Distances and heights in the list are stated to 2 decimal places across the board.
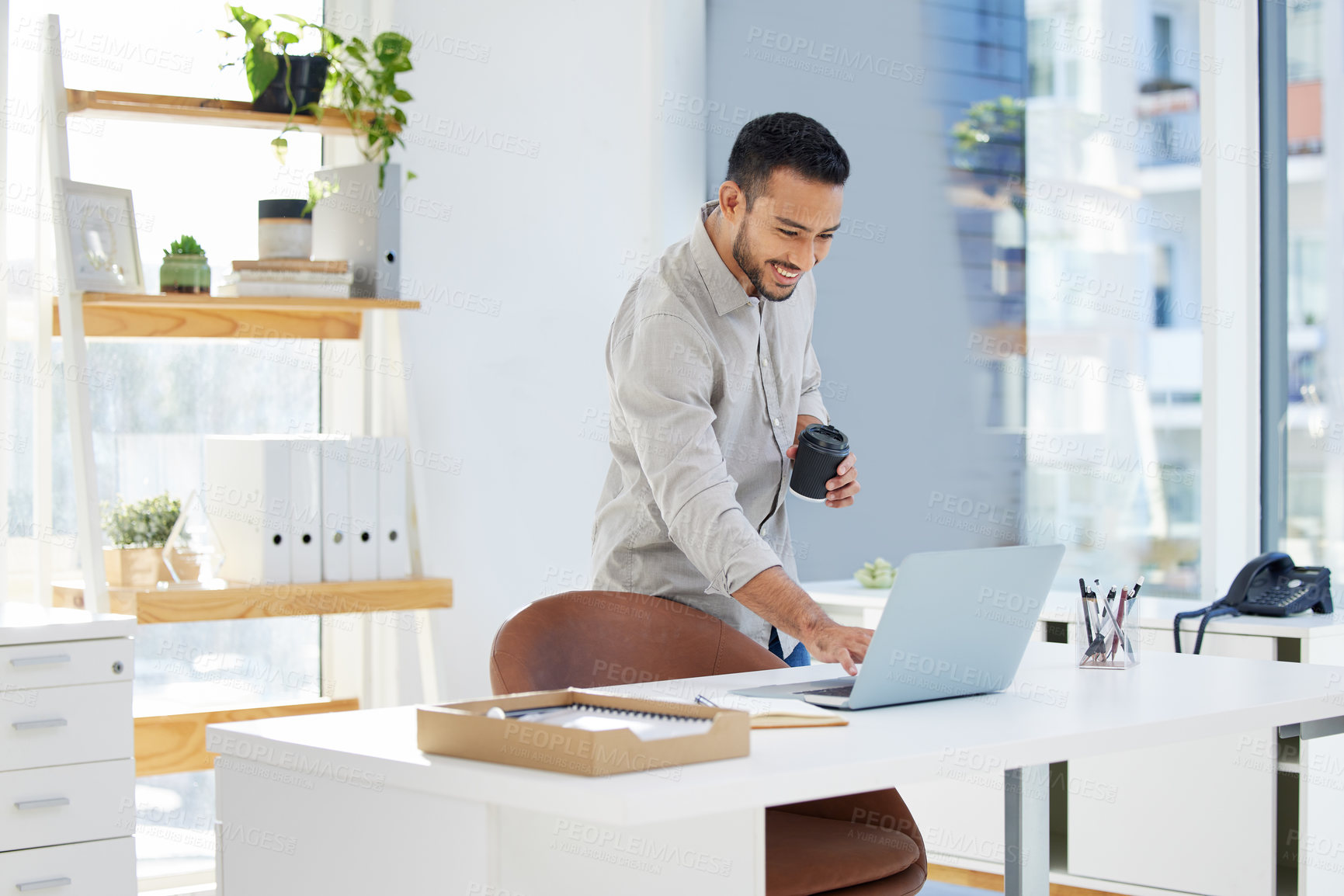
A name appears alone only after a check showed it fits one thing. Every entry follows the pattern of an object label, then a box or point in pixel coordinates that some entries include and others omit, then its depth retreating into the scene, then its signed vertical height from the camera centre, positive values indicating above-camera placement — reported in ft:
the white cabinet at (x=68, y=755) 8.52 -2.02
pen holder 6.52 -0.97
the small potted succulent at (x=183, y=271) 10.64 +1.26
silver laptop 5.07 -0.76
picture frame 10.12 +1.46
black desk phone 9.20 -1.10
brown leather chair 5.62 -1.14
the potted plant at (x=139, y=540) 10.47 -0.82
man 6.56 +0.20
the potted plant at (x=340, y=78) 10.86 +2.85
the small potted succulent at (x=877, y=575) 11.46 -1.21
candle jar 10.96 +1.62
